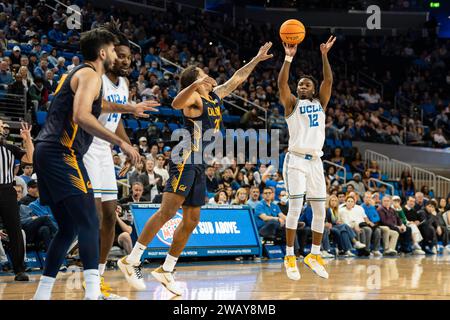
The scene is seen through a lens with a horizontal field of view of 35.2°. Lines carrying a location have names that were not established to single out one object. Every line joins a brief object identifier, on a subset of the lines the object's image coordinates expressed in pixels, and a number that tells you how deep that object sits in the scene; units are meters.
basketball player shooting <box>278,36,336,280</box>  8.80
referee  9.25
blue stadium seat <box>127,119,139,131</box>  17.49
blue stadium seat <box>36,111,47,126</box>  14.96
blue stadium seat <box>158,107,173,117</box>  18.39
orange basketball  8.71
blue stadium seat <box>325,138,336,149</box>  22.08
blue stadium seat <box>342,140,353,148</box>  22.75
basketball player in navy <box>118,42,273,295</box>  7.44
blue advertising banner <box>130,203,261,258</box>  12.34
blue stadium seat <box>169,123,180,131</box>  17.75
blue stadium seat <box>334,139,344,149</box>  22.36
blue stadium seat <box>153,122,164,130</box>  17.34
